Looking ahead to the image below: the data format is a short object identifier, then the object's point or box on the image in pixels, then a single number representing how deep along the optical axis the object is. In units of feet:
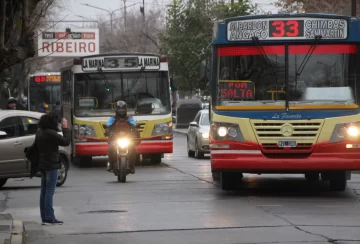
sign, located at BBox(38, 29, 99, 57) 237.25
